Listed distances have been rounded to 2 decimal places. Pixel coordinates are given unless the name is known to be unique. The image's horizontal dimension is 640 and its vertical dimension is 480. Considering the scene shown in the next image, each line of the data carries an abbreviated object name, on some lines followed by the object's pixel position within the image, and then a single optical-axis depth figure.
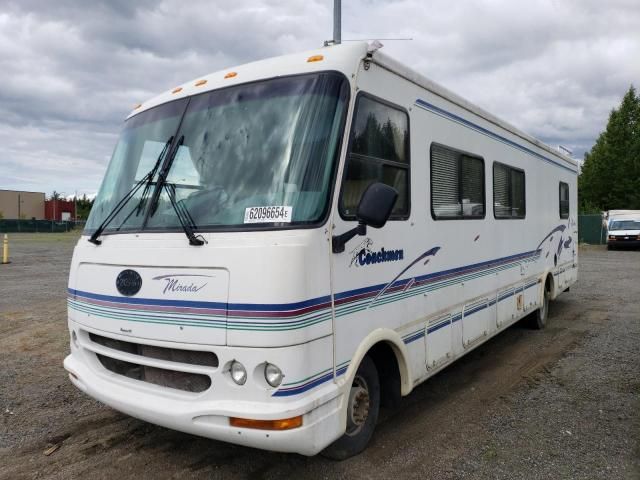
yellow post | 17.84
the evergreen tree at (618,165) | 38.19
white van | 25.55
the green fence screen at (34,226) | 53.85
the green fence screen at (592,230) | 30.23
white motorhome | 3.00
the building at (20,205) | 77.44
